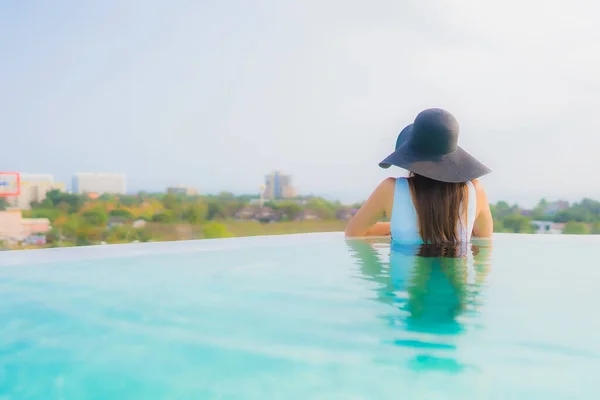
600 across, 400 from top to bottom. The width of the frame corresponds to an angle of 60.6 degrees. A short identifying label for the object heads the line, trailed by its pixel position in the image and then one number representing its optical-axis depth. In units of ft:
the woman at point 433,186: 7.92
